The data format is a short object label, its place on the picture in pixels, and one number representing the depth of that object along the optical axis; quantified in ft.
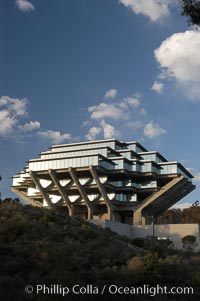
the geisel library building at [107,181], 257.14
